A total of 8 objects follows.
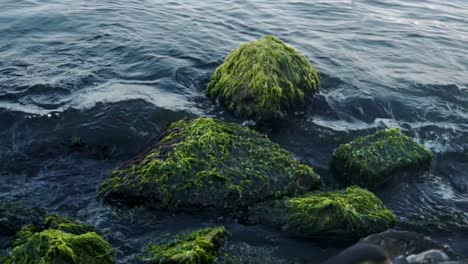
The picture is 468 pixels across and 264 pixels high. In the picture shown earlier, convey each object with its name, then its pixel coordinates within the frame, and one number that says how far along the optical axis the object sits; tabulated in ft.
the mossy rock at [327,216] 24.40
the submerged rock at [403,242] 22.29
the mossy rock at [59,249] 19.57
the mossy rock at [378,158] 28.71
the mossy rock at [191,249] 21.01
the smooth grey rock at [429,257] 22.26
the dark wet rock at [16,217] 23.35
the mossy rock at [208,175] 25.48
